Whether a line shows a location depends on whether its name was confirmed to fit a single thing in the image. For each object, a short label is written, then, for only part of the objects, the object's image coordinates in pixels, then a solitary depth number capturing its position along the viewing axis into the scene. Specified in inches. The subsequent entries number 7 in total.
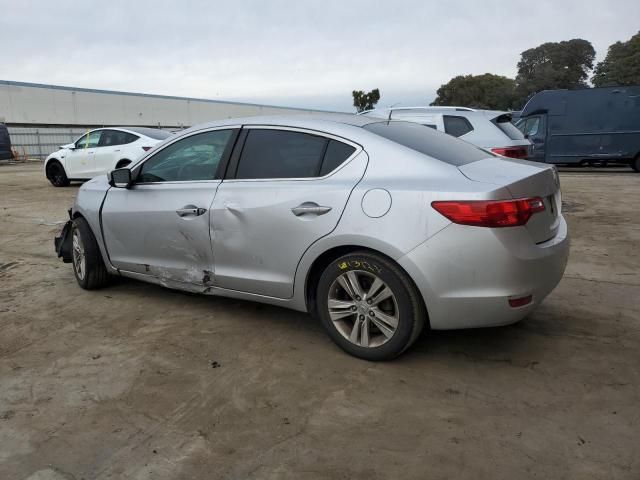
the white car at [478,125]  326.3
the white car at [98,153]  481.4
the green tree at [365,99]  1951.3
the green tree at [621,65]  2233.0
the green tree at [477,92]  2776.3
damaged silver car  117.0
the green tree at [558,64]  2834.6
